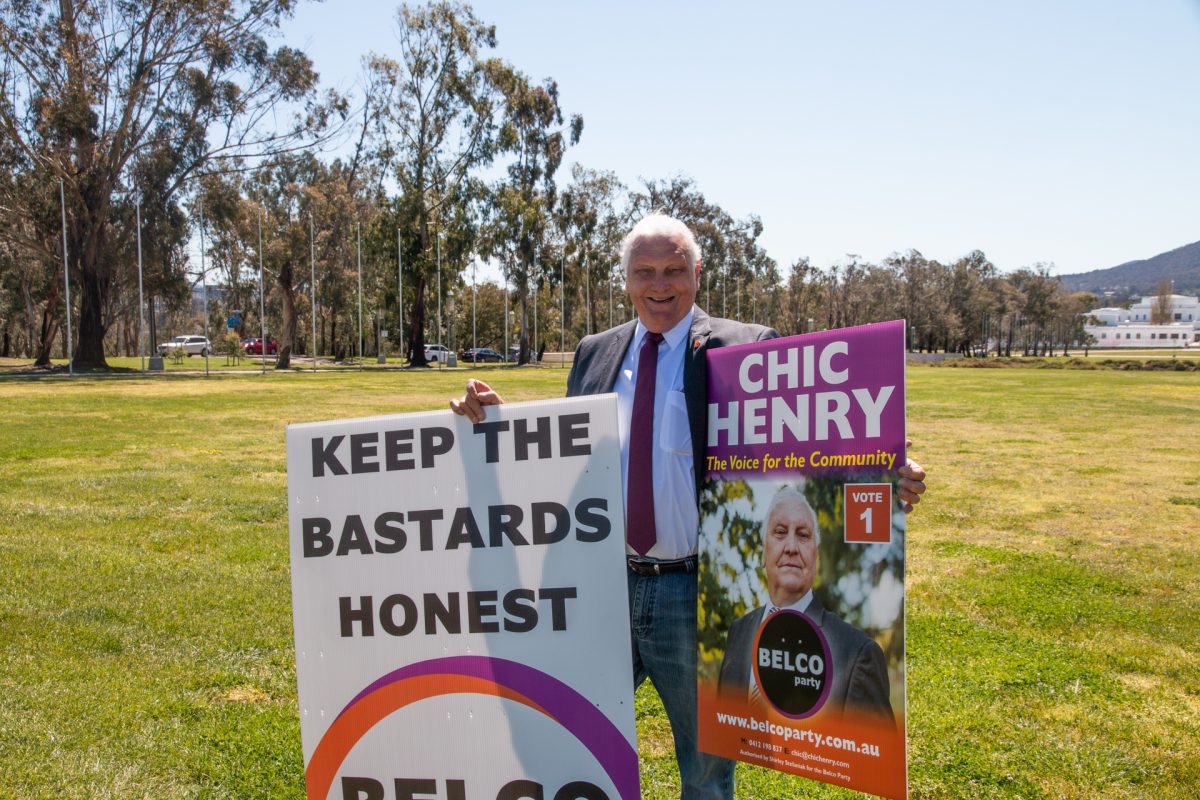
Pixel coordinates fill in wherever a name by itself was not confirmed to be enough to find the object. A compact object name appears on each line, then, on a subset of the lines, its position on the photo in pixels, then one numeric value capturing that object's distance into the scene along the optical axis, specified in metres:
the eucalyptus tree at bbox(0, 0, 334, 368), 37.00
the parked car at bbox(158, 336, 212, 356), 74.62
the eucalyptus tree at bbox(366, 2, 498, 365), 50.69
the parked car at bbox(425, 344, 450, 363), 60.01
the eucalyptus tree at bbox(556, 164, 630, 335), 64.31
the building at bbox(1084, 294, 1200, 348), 171.12
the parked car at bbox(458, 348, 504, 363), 71.38
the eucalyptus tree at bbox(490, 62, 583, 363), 53.75
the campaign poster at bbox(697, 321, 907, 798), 2.30
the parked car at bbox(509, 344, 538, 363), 76.79
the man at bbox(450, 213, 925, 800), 2.54
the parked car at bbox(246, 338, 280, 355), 72.31
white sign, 2.62
